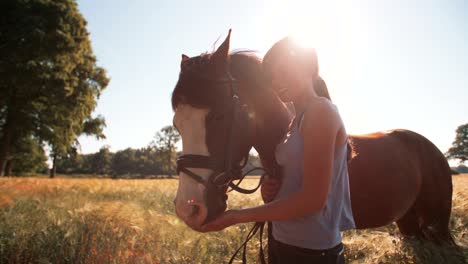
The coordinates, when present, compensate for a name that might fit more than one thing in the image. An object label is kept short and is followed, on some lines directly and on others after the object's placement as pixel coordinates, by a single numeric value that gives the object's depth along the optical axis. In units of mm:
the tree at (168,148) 78438
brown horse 1750
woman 1286
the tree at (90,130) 25672
